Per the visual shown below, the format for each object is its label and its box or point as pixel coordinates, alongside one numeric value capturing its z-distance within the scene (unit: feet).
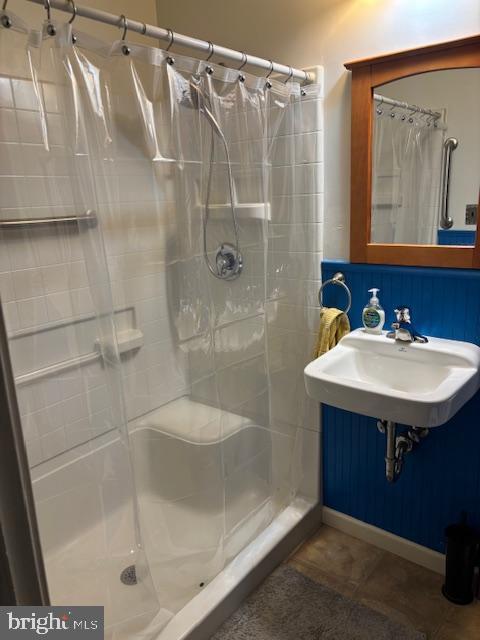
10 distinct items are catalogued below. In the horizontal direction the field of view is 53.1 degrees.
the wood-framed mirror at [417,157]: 5.12
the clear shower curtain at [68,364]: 4.08
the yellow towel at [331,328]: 6.21
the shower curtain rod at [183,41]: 3.77
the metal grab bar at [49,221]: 4.10
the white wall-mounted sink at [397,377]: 4.55
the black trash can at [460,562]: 5.63
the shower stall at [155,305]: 4.17
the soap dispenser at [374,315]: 5.85
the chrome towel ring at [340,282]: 6.24
